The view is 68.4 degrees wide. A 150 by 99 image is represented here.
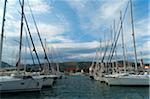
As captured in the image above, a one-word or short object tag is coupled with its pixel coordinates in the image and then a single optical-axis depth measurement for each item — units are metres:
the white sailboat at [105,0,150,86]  16.02
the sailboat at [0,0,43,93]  12.68
